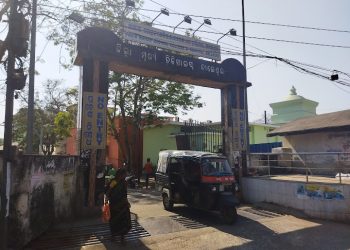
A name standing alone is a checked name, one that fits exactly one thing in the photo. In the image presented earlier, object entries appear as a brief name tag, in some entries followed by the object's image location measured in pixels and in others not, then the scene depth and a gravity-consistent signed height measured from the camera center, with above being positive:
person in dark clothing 8.68 -1.11
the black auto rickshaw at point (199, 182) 10.97 -0.62
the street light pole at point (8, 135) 6.42 +0.53
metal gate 19.89 +1.51
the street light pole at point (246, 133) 15.58 +1.36
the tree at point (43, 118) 38.44 +5.08
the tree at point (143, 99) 23.11 +4.29
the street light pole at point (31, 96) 13.36 +2.55
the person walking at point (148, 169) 20.14 -0.31
